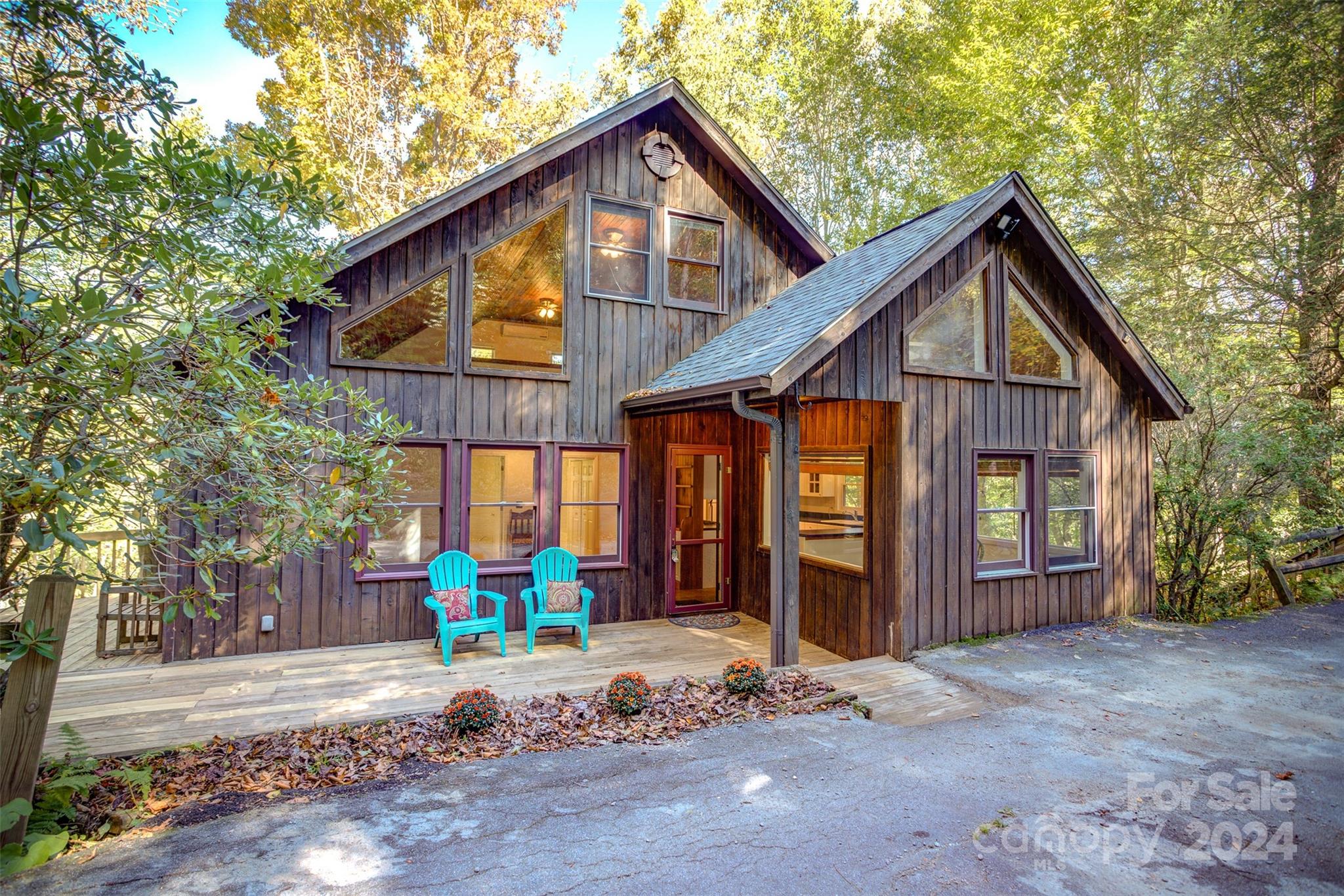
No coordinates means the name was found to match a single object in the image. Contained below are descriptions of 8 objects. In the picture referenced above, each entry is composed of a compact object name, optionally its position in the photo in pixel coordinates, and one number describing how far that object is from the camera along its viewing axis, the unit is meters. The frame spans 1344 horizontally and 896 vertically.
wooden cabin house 6.09
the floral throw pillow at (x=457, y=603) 6.24
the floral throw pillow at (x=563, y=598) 6.63
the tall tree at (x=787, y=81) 16.48
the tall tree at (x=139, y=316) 2.40
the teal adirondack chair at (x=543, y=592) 6.46
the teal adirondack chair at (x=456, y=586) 6.01
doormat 7.62
